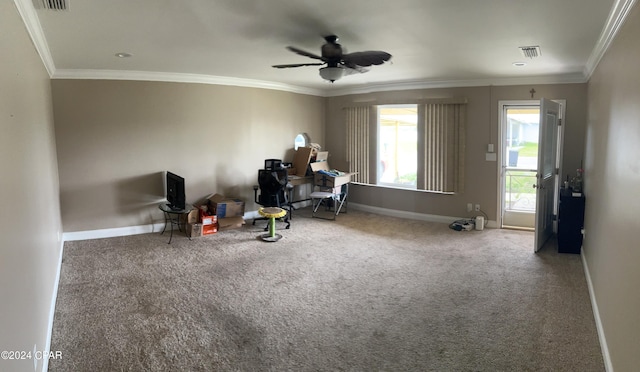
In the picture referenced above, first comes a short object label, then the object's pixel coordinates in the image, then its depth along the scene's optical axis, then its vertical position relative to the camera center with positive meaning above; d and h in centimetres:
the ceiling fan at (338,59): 328 +78
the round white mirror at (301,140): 739 +16
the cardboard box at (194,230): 544 -112
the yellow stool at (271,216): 527 -92
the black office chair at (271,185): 581 -56
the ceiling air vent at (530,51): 384 +96
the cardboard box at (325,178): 669 -53
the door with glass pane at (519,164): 593 -29
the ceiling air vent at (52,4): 252 +98
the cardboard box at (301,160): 686 -21
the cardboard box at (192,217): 552 -96
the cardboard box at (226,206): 585 -86
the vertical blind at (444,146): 611 +1
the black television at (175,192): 495 -55
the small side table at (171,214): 515 -95
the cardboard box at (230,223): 579 -111
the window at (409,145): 617 +4
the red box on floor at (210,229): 554 -114
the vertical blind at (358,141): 706 +12
